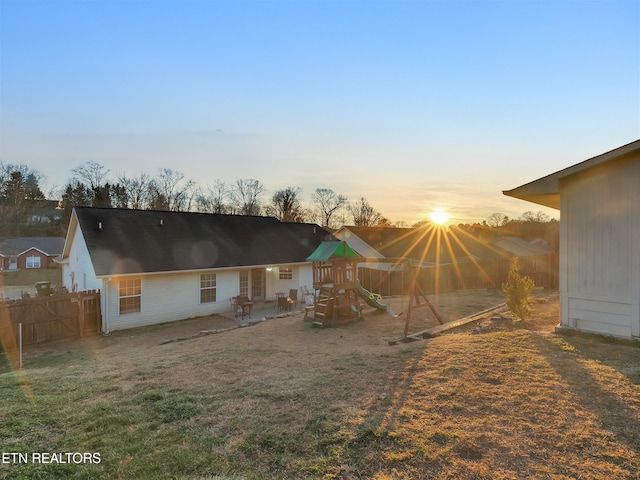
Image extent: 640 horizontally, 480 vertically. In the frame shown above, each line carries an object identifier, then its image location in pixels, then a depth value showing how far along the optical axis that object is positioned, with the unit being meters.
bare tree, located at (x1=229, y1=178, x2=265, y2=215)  55.84
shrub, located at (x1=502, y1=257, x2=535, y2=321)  10.09
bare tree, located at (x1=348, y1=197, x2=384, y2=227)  65.31
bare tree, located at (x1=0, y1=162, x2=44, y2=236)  34.19
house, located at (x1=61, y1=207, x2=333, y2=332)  13.77
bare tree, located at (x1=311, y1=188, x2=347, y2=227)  65.19
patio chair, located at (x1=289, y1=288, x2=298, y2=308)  18.48
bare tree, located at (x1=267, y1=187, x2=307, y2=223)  56.53
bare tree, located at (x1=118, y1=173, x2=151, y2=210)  46.62
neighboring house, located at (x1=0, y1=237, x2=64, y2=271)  40.88
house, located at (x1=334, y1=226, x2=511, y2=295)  22.94
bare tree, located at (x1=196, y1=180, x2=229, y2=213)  53.56
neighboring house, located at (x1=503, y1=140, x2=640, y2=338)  6.68
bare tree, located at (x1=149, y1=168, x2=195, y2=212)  48.50
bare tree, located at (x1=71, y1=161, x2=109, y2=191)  45.25
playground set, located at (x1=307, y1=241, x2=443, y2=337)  13.02
